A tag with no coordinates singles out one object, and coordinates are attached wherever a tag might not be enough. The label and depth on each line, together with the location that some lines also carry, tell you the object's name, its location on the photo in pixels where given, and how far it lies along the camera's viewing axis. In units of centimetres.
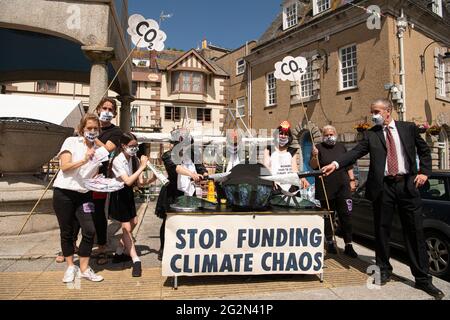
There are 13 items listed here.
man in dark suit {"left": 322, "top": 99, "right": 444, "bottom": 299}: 374
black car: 434
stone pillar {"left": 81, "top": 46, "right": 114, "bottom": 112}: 620
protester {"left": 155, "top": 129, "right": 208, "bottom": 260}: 442
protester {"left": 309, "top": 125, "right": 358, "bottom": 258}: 501
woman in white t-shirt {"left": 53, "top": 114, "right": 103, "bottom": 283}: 364
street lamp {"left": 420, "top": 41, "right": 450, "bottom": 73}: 1488
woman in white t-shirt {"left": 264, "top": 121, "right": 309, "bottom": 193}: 496
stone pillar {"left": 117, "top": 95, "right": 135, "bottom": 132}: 1058
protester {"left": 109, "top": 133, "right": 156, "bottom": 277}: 404
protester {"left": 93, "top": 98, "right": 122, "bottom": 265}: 447
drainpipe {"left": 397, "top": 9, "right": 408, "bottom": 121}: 1378
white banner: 353
